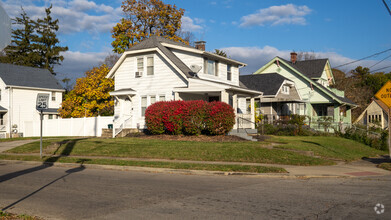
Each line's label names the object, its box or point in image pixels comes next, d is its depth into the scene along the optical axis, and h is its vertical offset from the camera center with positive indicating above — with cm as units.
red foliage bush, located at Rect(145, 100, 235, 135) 2038 +9
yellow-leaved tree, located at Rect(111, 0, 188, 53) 3894 +1088
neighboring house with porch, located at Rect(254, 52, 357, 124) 3897 +369
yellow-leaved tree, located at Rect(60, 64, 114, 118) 3644 +228
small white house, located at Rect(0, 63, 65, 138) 3891 +261
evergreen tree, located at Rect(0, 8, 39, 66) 5888 +1179
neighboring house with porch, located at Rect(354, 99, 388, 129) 3916 +50
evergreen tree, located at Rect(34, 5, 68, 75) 6052 +1306
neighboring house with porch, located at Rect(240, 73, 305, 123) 3453 +227
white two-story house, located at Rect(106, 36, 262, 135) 2467 +309
